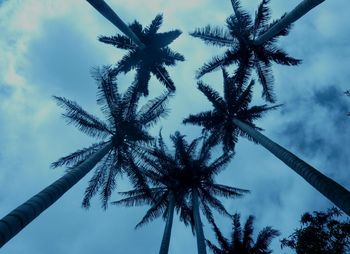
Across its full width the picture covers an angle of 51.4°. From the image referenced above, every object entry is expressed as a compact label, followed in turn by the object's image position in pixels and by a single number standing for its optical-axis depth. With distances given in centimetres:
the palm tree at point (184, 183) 2302
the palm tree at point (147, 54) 1930
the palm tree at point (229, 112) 2156
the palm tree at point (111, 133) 1903
